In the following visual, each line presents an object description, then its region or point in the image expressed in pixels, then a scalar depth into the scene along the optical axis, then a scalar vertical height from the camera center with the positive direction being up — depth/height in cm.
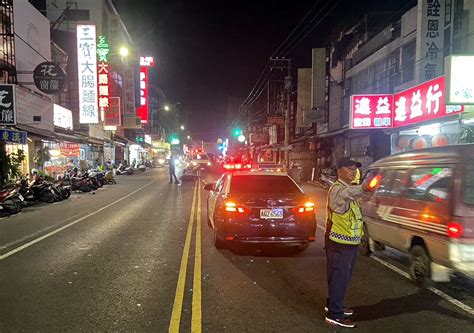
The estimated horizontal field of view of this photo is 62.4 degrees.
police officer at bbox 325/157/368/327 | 420 -90
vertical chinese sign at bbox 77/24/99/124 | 2958 +619
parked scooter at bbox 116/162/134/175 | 3809 -157
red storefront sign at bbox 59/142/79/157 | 2494 +31
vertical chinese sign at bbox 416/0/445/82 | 1448 +441
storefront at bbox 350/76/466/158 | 1203 +140
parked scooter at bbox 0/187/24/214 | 1244 -152
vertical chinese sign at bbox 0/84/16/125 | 1780 +223
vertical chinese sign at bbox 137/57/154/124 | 5666 +991
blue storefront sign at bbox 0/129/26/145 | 1592 +73
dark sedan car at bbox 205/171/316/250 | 698 -115
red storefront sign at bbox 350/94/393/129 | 1691 +193
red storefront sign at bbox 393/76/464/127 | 1201 +174
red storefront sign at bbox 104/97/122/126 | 3662 +374
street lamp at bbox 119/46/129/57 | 4377 +1156
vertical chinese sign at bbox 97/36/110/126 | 3216 +674
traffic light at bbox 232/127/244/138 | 6714 +385
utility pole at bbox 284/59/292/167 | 3009 +291
